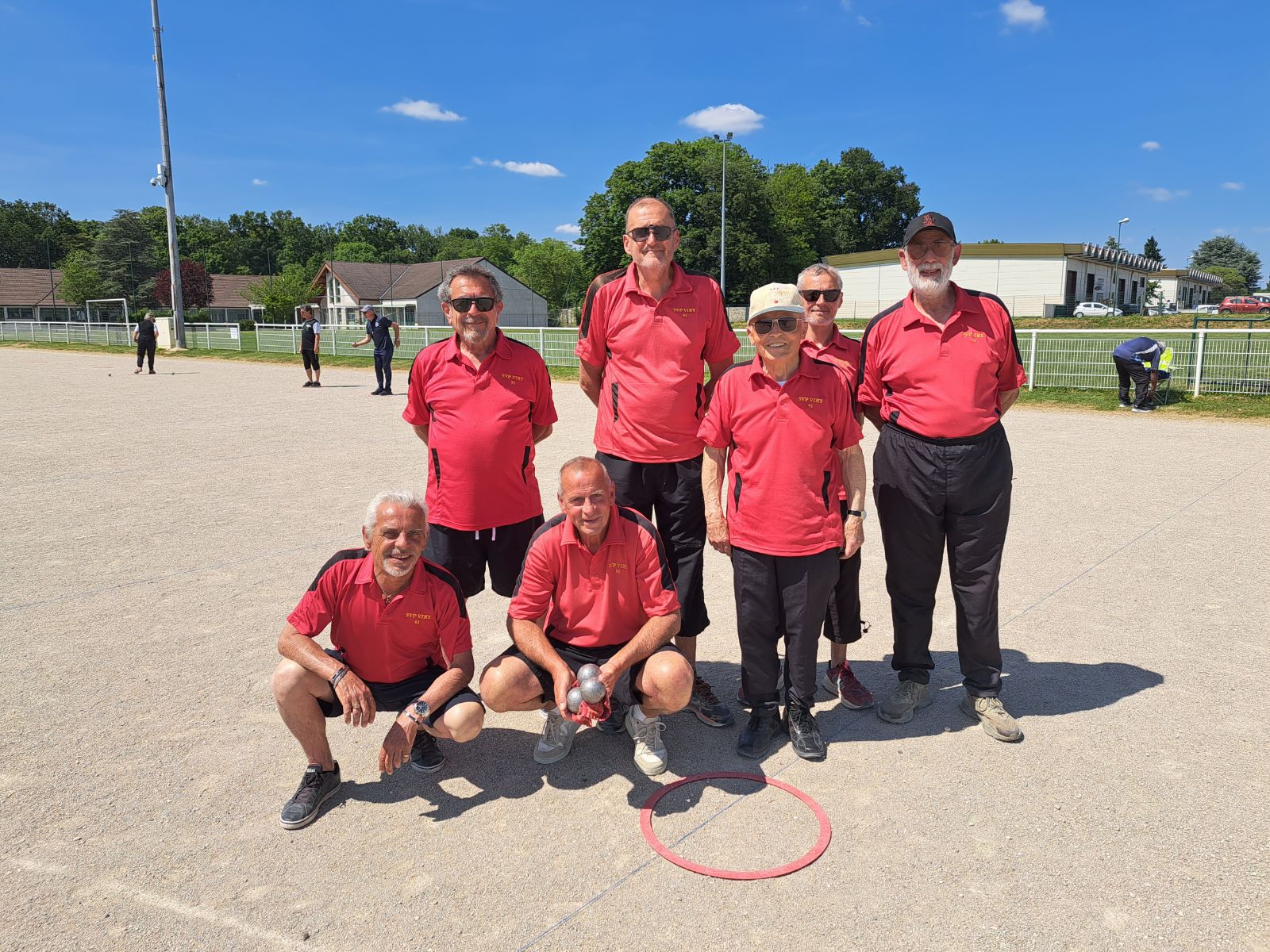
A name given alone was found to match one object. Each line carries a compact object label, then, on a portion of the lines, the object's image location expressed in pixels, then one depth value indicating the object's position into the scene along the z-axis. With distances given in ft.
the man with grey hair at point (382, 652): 9.93
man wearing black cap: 11.44
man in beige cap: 10.85
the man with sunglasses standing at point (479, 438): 12.06
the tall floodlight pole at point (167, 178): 110.42
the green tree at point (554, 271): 263.49
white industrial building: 171.73
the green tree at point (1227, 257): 424.46
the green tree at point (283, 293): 202.08
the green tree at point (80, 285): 235.40
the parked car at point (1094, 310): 161.48
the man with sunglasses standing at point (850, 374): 12.75
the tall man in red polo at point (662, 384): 11.96
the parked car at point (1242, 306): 154.88
